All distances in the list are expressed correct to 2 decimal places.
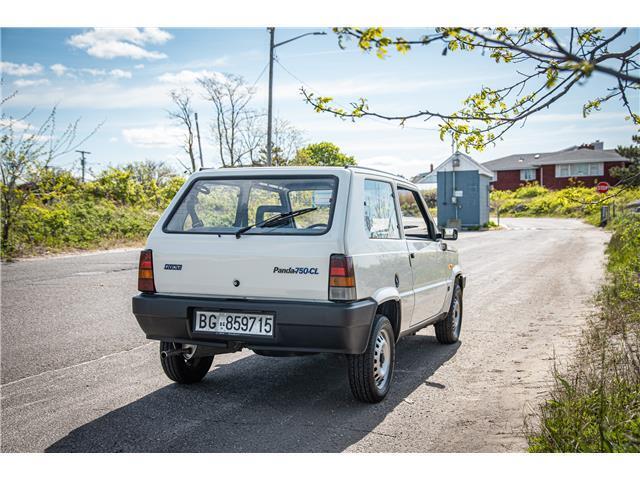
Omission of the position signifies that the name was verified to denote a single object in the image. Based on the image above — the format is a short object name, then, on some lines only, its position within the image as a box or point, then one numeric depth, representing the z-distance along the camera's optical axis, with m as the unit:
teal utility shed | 48.78
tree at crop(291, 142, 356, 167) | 58.45
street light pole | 24.25
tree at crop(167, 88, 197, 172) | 35.56
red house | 72.62
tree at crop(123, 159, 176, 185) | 26.72
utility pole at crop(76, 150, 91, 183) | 20.47
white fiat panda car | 4.54
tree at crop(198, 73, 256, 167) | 31.83
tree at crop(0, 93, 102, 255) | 15.95
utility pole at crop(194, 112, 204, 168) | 35.94
